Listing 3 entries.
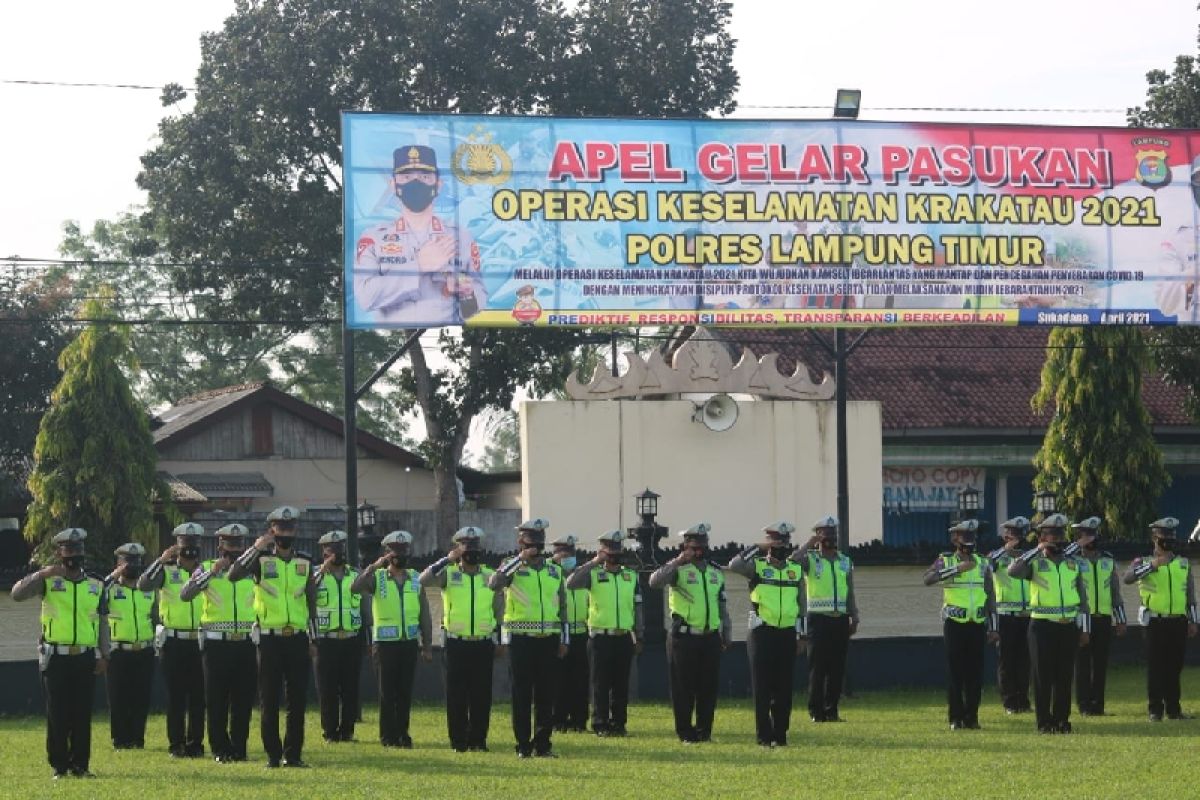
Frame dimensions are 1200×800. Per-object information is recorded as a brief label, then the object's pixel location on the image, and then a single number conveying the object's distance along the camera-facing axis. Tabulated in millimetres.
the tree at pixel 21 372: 34906
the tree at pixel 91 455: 30859
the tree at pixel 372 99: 34375
